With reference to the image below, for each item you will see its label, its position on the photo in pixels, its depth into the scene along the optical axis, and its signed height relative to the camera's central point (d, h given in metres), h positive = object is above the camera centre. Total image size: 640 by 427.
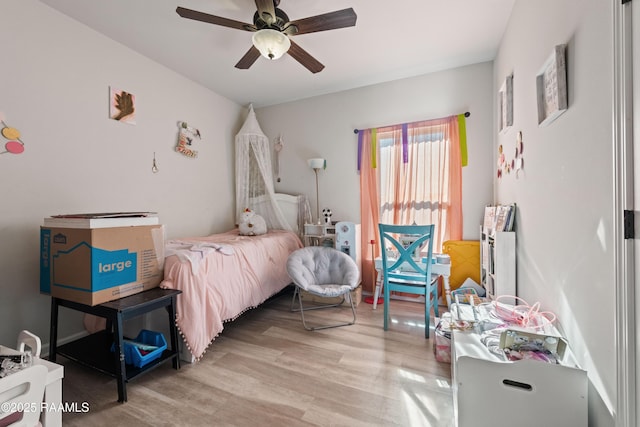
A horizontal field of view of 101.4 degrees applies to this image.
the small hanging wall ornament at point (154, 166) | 2.81 +0.52
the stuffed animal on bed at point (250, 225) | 3.23 -0.13
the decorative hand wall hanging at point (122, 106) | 2.42 +1.03
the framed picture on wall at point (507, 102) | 2.16 +0.96
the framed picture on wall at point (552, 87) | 1.22 +0.65
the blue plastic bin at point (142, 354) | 1.65 -0.90
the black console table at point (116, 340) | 1.51 -0.87
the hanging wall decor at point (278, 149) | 3.87 +0.98
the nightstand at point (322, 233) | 3.29 -0.24
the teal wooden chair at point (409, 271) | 2.25 -0.53
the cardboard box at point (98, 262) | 1.55 -0.31
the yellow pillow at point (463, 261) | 2.80 -0.50
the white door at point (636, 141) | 0.77 +0.22
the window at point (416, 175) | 3.03 +0.47
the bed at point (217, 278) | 1.84 -0.53
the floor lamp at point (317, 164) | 3.44 +0.68
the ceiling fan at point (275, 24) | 1.72 +1.33
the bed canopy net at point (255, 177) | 3.62 +0.53
